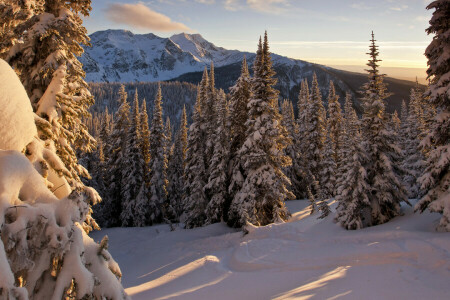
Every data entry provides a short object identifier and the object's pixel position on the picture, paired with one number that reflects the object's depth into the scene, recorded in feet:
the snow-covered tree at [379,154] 55.36
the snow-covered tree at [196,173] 102.37
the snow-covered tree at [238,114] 82.28
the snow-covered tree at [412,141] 102.80
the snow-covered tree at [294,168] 129.90
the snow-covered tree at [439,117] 42.24
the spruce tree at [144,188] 121.29
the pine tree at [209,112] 104.78
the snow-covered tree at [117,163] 130.52
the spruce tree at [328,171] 117.08
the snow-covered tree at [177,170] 149.89
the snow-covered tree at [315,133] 127.85
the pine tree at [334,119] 136.41
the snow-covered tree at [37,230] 10.96
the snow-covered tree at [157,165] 124.77
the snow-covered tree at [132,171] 123.54
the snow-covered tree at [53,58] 26.27
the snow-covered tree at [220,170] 89.92
